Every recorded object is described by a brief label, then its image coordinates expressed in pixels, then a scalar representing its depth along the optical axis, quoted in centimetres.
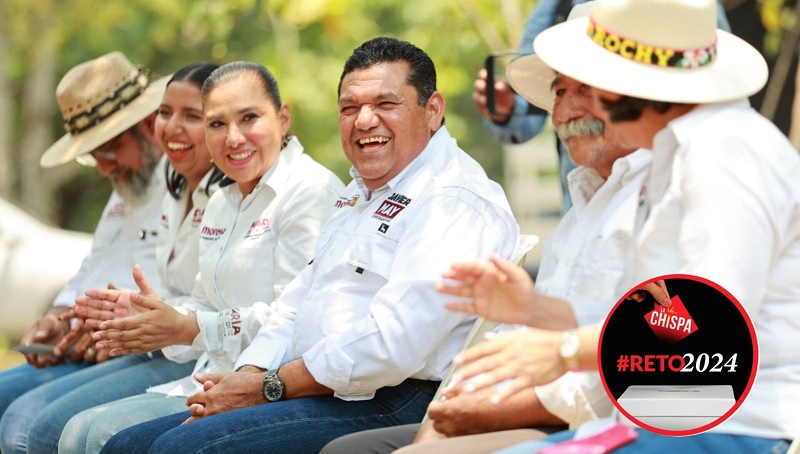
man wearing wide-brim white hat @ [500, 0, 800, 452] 443
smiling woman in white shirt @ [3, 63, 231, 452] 862
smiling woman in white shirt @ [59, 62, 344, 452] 779
